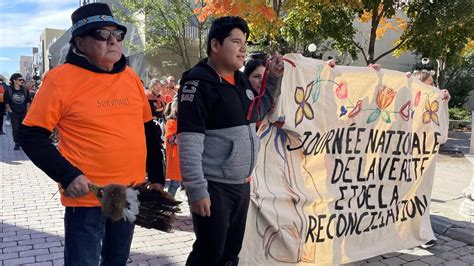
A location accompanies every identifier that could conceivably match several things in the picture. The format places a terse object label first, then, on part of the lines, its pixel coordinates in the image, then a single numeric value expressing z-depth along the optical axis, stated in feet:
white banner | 10.82
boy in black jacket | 7.92
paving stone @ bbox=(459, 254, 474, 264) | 13.48
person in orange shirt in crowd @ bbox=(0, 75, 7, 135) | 45.52
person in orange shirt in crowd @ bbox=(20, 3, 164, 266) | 6.77
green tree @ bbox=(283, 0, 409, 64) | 36.99
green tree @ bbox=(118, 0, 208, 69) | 66.13
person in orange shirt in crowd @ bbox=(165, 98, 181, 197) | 18.54
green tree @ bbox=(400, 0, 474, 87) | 35.01
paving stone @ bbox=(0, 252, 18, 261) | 12.59
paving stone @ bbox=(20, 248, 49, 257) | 12.86
